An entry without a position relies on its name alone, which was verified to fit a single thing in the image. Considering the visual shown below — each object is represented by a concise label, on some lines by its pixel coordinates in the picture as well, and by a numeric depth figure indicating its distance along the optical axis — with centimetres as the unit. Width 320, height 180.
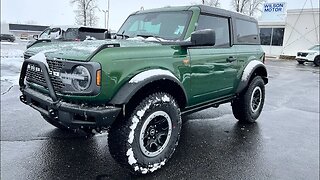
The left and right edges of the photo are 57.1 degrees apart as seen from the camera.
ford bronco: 286
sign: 2244
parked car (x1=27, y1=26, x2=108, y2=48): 1272
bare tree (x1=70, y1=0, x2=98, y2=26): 2887
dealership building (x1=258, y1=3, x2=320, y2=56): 2473
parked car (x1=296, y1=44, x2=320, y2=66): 2042
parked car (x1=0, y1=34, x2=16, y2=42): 4253
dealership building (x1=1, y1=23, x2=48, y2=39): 5757
